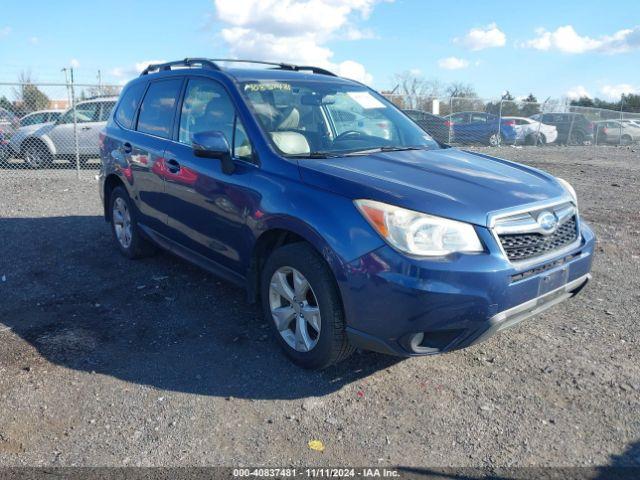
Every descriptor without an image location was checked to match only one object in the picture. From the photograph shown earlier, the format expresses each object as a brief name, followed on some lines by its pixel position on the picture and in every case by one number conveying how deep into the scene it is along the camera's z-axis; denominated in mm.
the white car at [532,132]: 23419
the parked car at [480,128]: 21781
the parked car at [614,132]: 25897
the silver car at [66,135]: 13664
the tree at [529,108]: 24359
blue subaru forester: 2967
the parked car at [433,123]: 19983
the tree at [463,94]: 27909
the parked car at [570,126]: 24609
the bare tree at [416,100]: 21969
